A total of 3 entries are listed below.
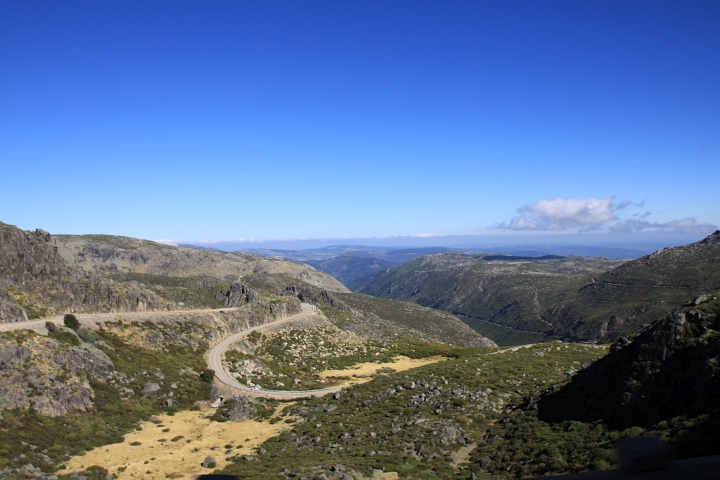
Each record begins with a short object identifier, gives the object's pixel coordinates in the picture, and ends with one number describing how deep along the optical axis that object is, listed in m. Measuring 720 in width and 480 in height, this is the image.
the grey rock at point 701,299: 29.86
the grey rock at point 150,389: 44.53
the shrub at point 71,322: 50.14
